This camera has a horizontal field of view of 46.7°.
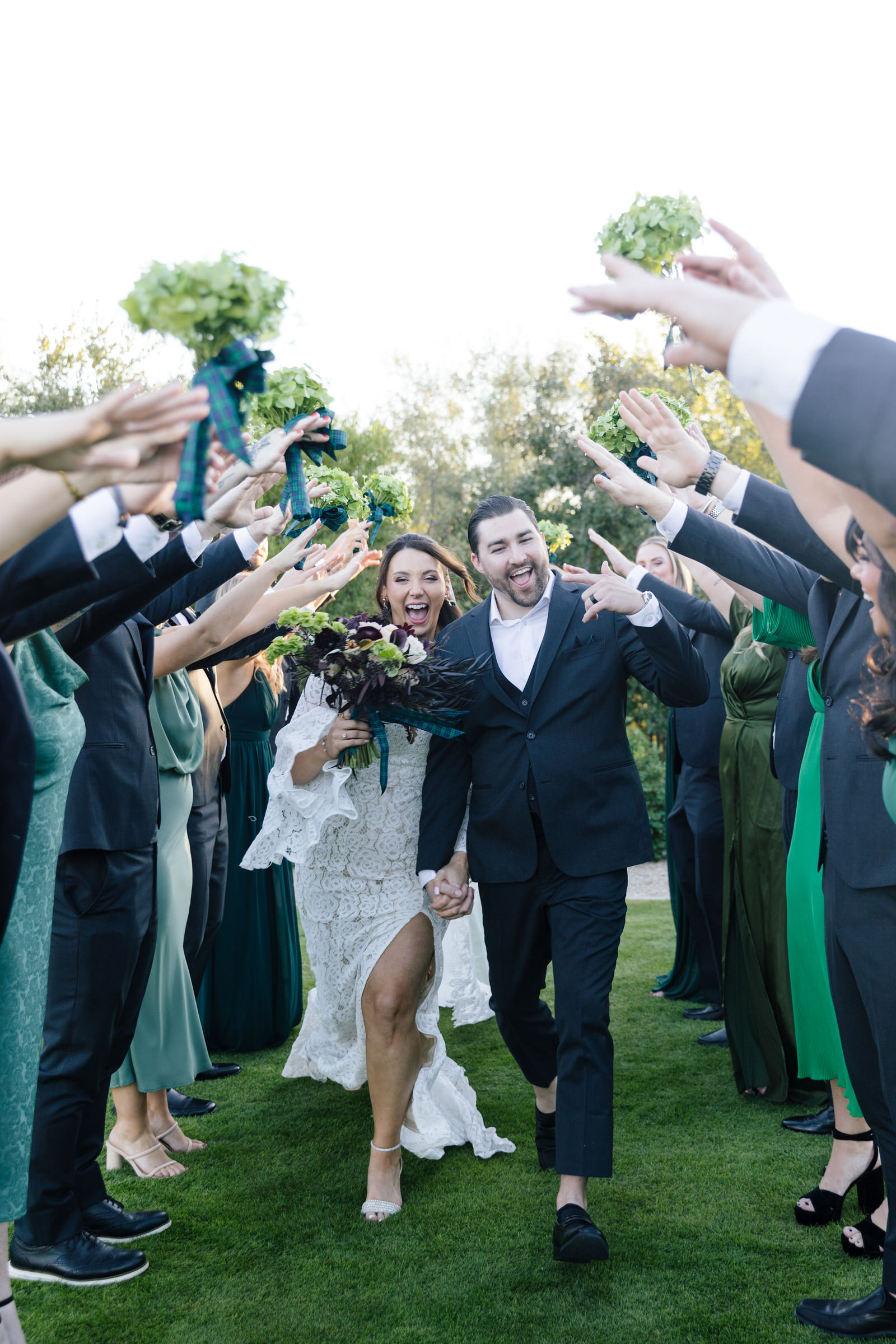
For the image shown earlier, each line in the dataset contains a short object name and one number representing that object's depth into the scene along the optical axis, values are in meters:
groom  3.74
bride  4.27
